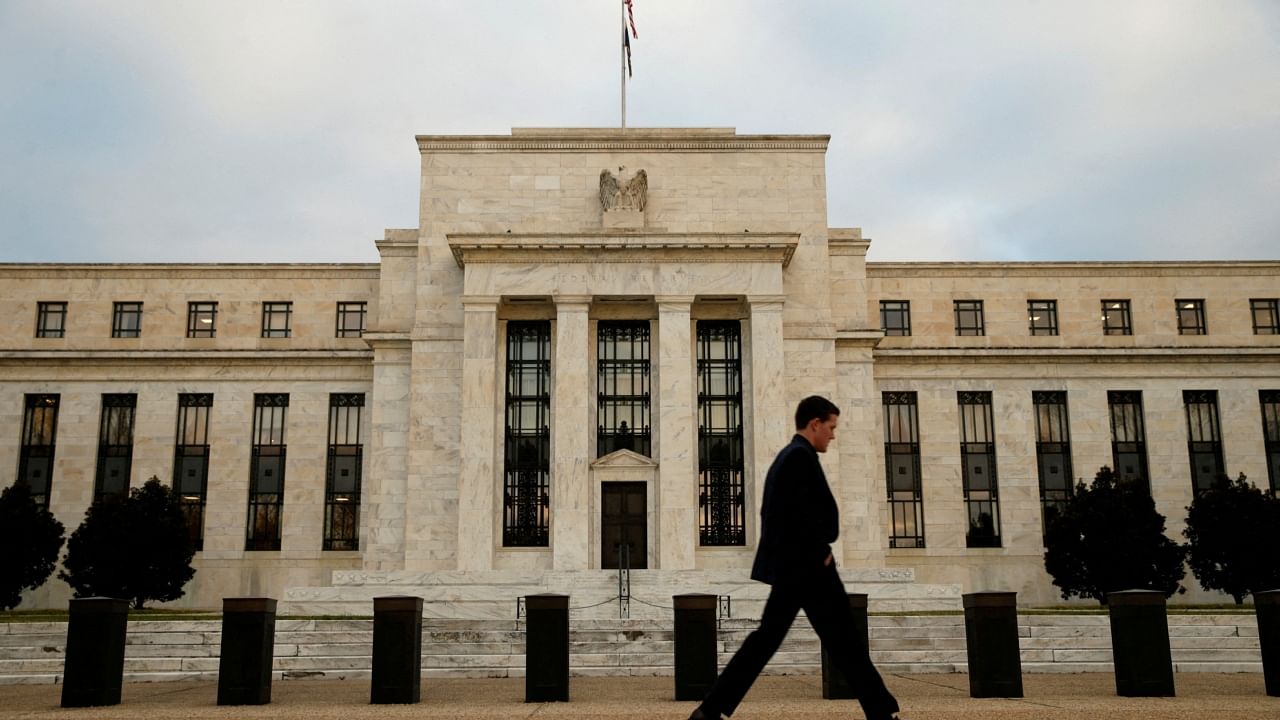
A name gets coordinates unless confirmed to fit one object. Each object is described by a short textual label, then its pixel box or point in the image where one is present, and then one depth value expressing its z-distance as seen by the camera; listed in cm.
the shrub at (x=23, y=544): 3756
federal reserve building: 4044
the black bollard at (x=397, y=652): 1476
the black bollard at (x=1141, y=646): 1478
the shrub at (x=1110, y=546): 3919
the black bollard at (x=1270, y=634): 1470
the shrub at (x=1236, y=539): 3919
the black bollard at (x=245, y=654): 1463
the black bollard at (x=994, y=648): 1474
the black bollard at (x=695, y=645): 1502
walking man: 862
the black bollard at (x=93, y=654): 1414
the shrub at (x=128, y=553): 3862
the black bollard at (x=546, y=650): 1485
